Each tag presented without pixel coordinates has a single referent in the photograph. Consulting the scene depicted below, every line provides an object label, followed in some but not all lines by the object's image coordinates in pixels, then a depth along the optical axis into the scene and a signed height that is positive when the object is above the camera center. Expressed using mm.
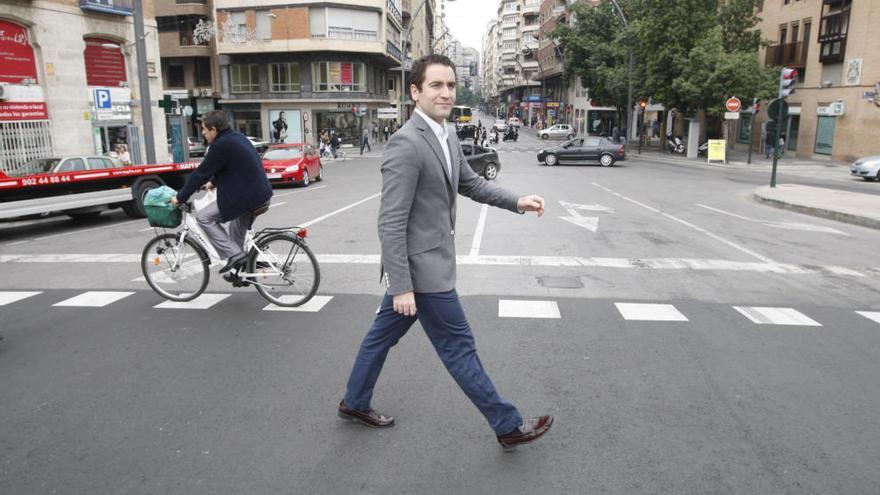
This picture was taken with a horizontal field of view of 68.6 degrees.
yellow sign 31588 -1441
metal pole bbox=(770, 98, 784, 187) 17241 -483
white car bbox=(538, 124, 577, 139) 59500 -1057
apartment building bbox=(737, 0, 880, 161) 29672 +2473
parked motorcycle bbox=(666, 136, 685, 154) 39250 -1445
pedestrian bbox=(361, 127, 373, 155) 42266 -1246
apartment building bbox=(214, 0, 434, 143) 44344 +3939
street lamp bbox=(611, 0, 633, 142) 36850 +720
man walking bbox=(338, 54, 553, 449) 3072 -584
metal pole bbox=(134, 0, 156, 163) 17422 +824
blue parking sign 20625 +598
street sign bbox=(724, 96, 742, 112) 29406 +763
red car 19922 -1387
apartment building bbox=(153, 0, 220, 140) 47562 +4669
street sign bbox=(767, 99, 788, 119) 17219 +326
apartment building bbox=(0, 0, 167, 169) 20312 +1357
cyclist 5758 -547
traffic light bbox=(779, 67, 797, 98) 18655 +1149
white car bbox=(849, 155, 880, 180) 22766 -1618
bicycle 6086 -1395
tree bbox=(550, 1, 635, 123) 45281 +5303
